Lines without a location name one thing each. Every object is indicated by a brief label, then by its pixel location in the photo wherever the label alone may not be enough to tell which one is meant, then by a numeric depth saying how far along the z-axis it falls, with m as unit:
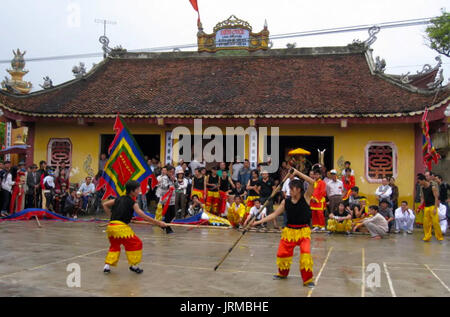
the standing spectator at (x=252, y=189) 11.76
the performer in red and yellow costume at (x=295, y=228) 5.89
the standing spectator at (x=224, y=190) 12.81
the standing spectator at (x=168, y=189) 11.75
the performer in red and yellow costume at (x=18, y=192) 13.30
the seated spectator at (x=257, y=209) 11.08
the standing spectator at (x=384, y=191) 12.25
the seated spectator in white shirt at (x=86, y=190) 14.04
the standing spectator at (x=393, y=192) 12.64
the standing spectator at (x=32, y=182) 13.20
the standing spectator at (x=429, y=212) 9.80
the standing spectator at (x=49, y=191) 13.32
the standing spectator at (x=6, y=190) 12.91
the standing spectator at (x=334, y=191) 11.99
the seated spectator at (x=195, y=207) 12.23
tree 23.72
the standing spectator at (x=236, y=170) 13.99
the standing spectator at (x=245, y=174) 13.36
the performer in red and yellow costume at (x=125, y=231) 6.24
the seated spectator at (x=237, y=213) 11.36
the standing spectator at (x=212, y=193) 12.70
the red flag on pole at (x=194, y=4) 16.22
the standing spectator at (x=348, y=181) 12.78
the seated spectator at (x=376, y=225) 10.23
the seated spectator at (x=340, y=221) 10.66
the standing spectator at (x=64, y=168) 15.78
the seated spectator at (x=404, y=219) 11.02
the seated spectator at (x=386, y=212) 11.05
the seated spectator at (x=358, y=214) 10.91
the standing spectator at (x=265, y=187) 11.80
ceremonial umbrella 14.49
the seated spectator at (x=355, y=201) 11.12
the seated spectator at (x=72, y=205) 13.41
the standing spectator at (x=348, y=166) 13.21
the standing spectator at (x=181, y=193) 12.47
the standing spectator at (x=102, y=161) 15.28
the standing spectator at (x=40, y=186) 13.28
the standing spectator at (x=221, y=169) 13.20
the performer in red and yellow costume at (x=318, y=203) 11.15
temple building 13.71
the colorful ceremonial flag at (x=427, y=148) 11.39
